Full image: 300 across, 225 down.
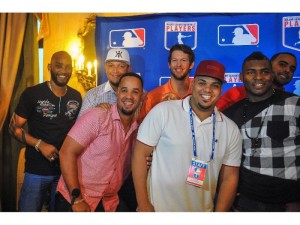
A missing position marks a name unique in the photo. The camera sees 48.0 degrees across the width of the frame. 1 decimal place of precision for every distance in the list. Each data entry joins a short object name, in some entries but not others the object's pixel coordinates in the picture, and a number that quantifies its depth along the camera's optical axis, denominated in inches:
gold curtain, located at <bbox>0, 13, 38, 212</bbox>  93.0
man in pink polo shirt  83.7
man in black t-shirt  91.4
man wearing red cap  81.2
